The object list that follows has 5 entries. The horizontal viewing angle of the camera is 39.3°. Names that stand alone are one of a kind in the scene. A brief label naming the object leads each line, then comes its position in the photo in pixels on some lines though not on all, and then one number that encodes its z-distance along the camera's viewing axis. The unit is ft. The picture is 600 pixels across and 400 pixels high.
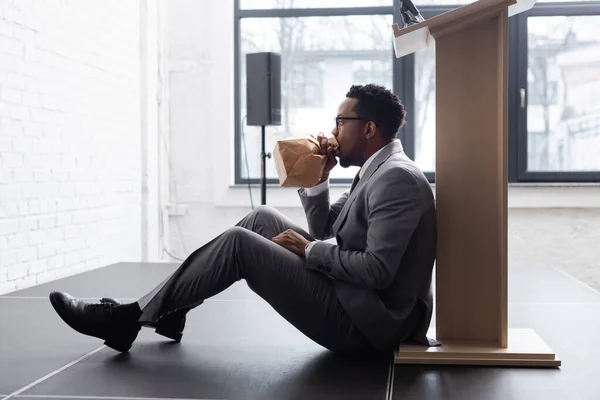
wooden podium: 9.06
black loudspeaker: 19.88
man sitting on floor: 8.54
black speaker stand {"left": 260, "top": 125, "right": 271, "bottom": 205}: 19.53
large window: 21.89
